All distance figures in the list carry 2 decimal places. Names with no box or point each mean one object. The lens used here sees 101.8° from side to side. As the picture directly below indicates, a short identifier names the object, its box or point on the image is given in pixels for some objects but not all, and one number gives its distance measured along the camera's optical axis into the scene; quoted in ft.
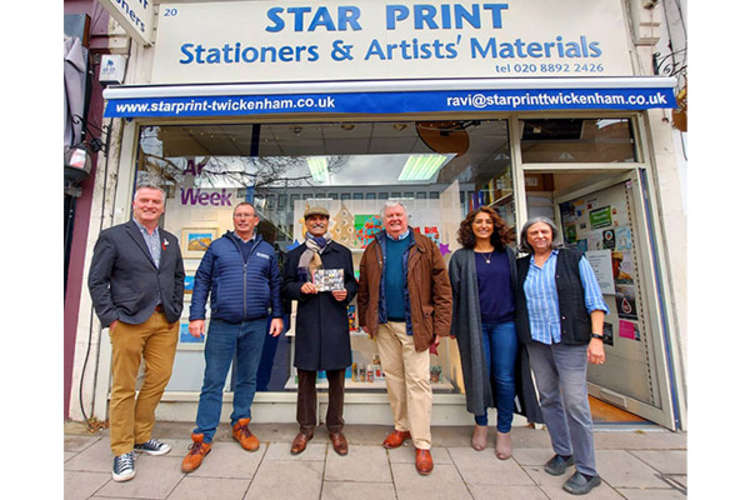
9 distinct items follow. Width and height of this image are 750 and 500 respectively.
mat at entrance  10.89
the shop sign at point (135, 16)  10.09
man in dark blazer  7.52
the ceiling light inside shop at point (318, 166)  12.93
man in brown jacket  8.36
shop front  10.09
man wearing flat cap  8.54
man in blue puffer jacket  8.43
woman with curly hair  8.62
